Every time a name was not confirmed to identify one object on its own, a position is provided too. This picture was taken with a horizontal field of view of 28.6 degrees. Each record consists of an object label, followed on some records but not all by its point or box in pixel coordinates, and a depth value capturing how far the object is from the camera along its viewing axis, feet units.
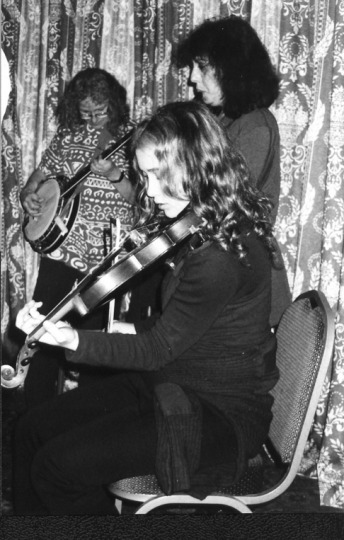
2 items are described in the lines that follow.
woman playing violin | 4.14
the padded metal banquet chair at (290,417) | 4.21
